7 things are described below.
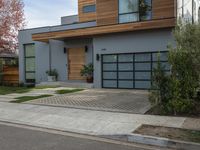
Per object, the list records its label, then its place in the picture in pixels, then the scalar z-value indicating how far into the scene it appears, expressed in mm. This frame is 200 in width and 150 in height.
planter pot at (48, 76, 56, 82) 13177
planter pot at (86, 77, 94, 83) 12092
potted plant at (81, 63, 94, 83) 12082
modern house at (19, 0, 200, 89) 10226
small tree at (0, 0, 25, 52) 18719
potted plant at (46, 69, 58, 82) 13189
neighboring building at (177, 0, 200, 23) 10464
